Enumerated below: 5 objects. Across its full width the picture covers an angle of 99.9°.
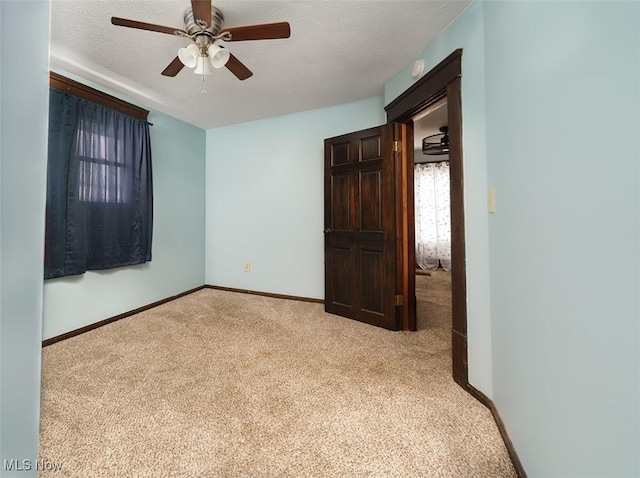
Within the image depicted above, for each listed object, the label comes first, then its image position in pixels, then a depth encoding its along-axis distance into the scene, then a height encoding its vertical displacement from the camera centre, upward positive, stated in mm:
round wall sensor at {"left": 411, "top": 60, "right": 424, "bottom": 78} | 2043 +1370
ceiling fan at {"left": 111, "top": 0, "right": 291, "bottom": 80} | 1494 +1267
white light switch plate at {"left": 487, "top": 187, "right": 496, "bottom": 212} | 1355 +236
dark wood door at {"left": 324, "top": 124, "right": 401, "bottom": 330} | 2463 +193
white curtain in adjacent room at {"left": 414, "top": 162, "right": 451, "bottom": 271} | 5344 +606
